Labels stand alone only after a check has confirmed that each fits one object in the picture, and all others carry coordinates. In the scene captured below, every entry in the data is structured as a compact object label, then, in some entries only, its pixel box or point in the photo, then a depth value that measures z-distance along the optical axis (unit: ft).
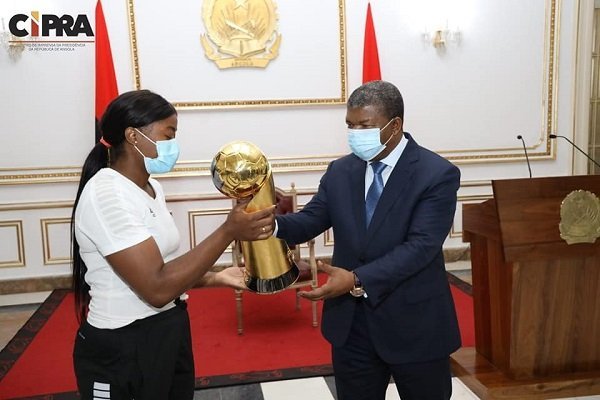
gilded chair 11.97
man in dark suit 5.41
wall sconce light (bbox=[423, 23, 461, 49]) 16.49
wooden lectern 7.93
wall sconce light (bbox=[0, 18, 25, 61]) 14.87
